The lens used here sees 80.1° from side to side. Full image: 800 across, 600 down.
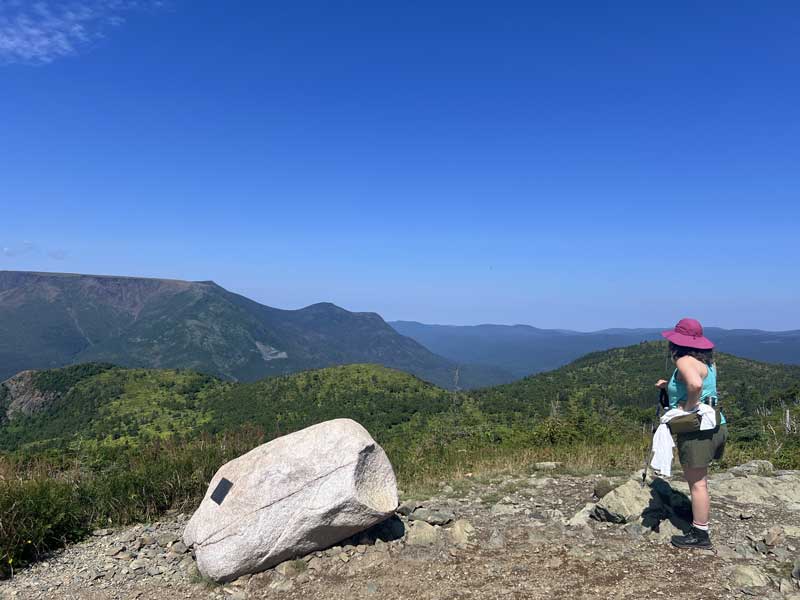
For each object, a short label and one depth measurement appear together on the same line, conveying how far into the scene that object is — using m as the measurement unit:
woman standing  5.53
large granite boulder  5.80
